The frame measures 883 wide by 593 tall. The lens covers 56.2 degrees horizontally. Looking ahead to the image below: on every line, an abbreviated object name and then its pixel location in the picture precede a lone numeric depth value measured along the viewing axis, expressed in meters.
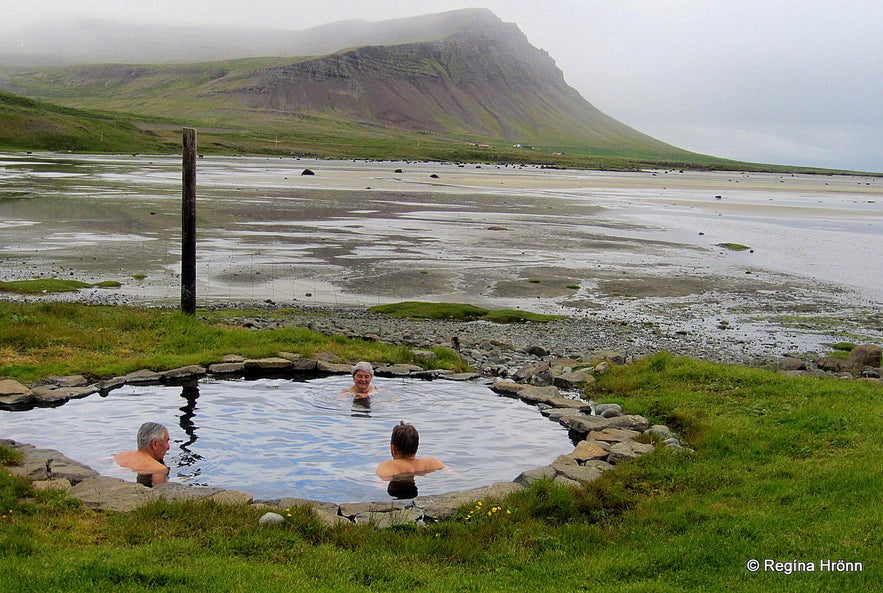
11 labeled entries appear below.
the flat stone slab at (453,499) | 9.89
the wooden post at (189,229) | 20.45
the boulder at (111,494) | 9.64
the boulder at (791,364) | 18.83
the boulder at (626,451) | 12.02
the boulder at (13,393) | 14.41
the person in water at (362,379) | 15.42
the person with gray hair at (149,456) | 11.55
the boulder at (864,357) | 19.17
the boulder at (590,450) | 12.22
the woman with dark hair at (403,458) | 12.03
